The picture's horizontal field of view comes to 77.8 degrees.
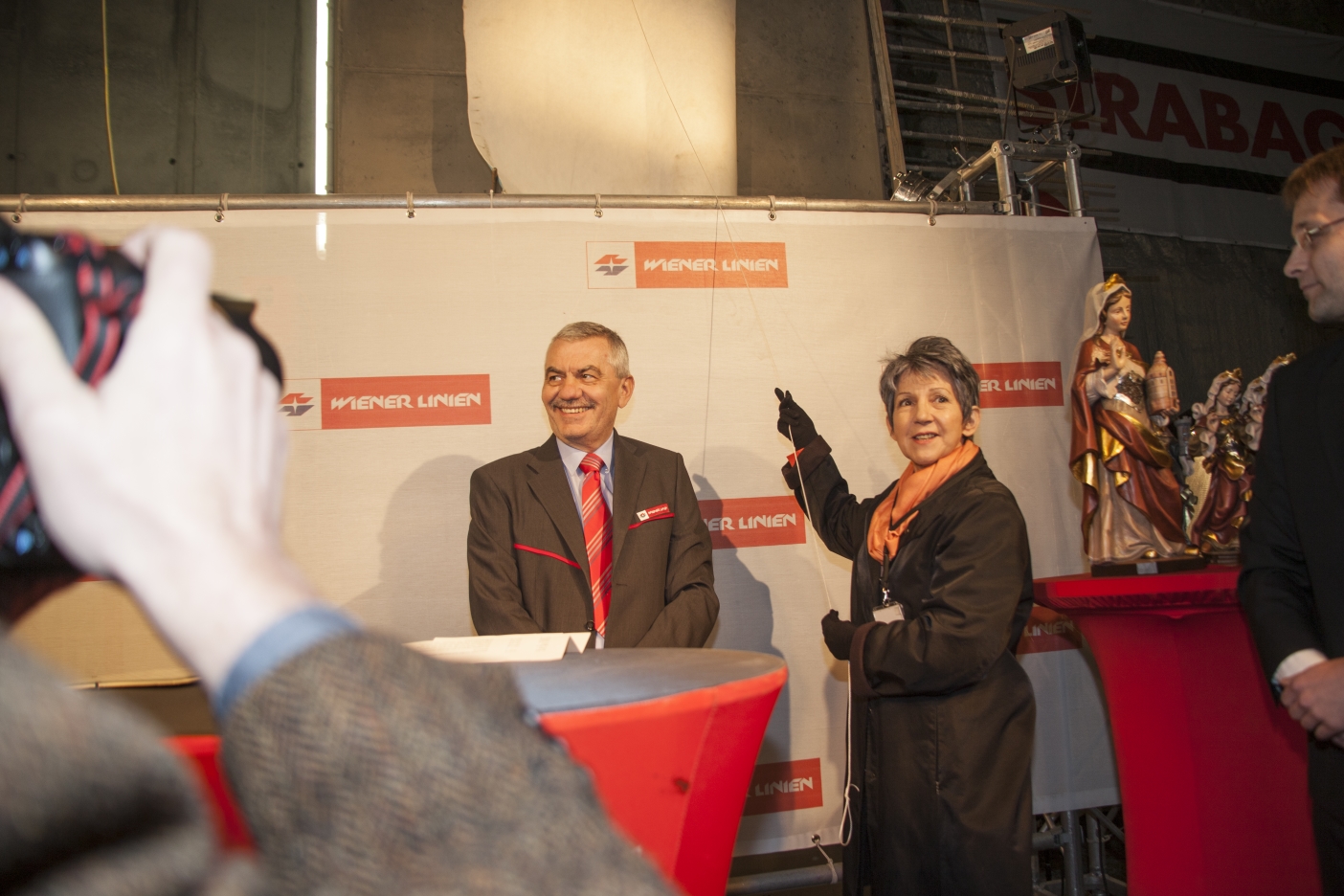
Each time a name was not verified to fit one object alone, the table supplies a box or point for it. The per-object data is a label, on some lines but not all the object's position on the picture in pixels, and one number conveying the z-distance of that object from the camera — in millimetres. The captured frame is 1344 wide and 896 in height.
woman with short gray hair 2137
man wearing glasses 1657
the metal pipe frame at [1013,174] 3721
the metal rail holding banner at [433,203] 3180
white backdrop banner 3270
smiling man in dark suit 2564
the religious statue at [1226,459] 2557
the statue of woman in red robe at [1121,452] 2637
